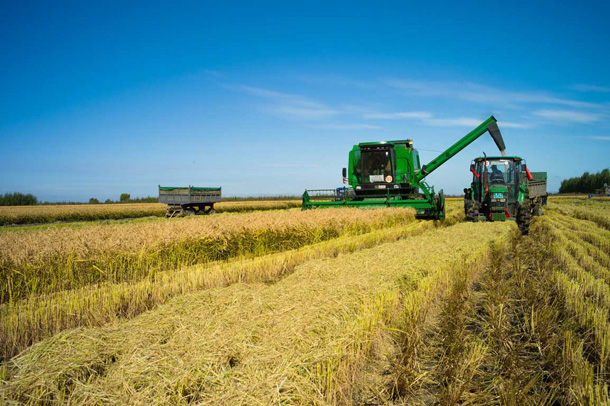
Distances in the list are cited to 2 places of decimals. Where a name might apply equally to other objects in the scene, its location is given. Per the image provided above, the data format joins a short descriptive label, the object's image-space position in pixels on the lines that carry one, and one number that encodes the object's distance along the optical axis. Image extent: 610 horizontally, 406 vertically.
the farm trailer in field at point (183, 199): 20.78
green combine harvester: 14.47
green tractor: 12.60
